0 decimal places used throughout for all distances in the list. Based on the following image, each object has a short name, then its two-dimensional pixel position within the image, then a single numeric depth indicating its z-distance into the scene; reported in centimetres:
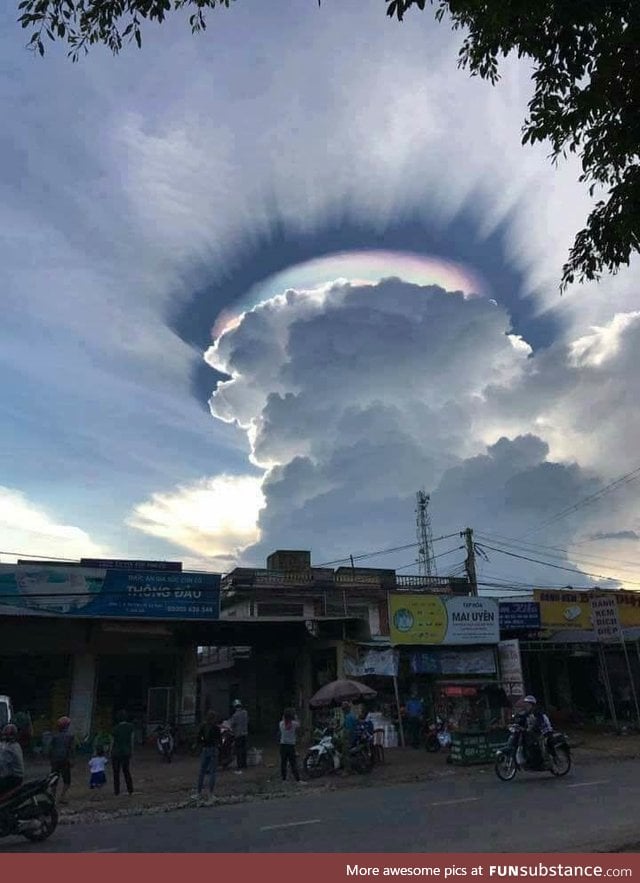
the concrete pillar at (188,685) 2945
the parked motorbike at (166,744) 2283
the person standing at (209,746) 1442
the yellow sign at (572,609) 3103
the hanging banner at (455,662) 2567
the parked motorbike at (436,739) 2152
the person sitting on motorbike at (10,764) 959
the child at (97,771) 1659
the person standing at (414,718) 2334
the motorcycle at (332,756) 1725
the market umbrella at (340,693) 1925
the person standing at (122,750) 1517
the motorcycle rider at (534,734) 1434
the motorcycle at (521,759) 1437
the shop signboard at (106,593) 2591
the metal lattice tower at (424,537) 5981
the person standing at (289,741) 1627
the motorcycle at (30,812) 945
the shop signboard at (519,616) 2877
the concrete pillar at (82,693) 2734
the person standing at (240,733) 1931
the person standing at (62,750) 1366
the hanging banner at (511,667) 2527
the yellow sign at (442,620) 2500
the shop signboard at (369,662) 2459
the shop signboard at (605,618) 2542
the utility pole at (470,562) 3592
